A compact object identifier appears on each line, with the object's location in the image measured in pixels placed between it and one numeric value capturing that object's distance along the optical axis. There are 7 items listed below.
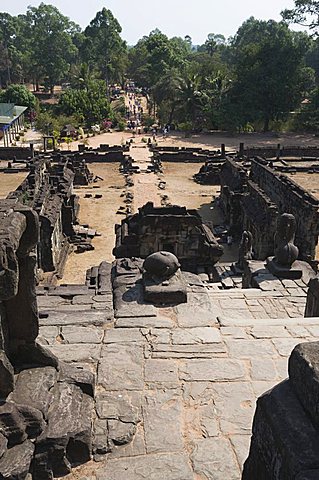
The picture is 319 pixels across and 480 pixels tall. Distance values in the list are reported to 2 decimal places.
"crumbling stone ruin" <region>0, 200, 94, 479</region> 3.90
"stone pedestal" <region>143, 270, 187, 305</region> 7.89
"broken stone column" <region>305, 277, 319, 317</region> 8.12
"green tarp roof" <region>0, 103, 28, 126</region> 39.55
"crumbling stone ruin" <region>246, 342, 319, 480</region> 3.11
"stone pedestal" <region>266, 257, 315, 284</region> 10.24
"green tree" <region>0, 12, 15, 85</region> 76.75
